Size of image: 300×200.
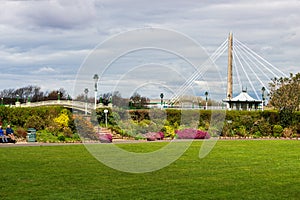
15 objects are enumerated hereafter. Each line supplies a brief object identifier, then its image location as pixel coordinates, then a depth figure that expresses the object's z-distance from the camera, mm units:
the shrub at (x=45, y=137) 29173
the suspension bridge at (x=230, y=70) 52909
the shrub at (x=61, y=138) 29281
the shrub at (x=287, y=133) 37938
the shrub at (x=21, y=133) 30448
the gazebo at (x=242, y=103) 48781
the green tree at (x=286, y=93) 42031
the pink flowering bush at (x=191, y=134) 32781
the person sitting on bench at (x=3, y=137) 27547
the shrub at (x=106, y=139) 28919
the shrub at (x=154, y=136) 31464
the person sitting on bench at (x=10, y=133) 28470
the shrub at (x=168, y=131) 34141
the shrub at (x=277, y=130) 38406
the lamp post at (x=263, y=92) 57244
